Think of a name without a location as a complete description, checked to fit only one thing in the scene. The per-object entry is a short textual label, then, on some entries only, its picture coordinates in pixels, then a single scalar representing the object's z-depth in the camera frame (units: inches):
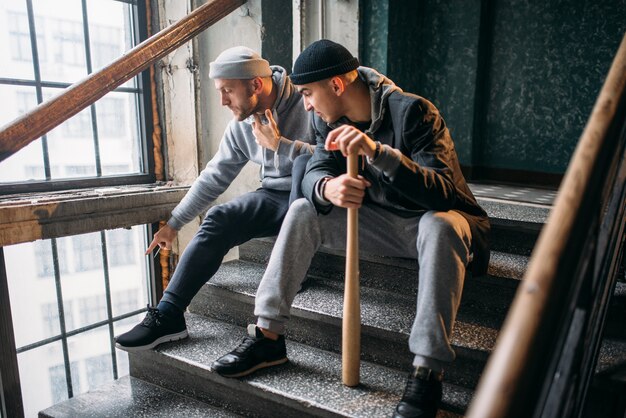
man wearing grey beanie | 79.2
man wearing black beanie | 57.2
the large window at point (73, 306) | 109.0
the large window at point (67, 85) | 102.7
